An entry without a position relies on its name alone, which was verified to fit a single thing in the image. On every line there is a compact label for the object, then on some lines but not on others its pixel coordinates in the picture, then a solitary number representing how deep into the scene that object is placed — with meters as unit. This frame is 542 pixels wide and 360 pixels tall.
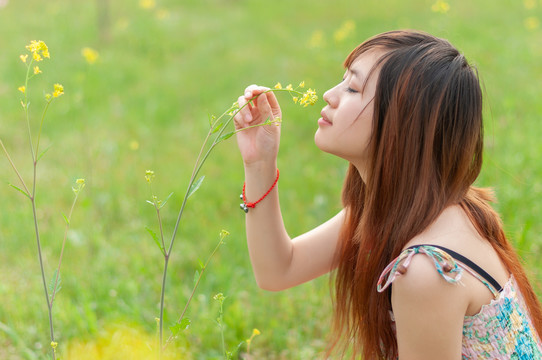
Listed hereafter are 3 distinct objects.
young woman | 2.40
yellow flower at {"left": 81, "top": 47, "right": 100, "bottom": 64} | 3.51
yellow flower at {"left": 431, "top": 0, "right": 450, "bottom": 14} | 3.21
